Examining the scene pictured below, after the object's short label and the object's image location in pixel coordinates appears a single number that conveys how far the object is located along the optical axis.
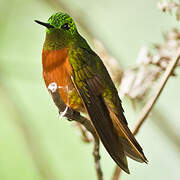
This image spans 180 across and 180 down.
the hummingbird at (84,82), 5.05
